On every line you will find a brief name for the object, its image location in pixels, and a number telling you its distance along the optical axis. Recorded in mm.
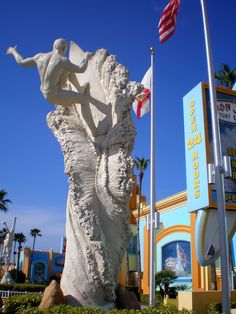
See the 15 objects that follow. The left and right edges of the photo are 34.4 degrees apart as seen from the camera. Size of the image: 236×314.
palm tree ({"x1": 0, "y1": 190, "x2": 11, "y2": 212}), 34656
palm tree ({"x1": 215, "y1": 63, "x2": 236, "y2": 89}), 28047
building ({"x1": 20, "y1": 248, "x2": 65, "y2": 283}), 42781
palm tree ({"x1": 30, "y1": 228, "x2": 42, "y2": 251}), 57875
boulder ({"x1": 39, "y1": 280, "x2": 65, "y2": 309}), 6305
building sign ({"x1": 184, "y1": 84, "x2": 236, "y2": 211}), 14281
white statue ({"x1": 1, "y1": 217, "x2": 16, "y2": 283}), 29469
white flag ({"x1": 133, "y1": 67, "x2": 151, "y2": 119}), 13936
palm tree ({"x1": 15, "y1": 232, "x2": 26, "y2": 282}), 54062
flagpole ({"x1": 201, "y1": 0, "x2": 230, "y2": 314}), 7564
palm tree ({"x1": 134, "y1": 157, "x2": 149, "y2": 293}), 29716
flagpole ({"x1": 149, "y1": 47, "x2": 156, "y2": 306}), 11938
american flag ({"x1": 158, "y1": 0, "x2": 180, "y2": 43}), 11242
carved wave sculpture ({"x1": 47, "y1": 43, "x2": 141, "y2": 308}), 6961
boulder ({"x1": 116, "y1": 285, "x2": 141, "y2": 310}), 7052
